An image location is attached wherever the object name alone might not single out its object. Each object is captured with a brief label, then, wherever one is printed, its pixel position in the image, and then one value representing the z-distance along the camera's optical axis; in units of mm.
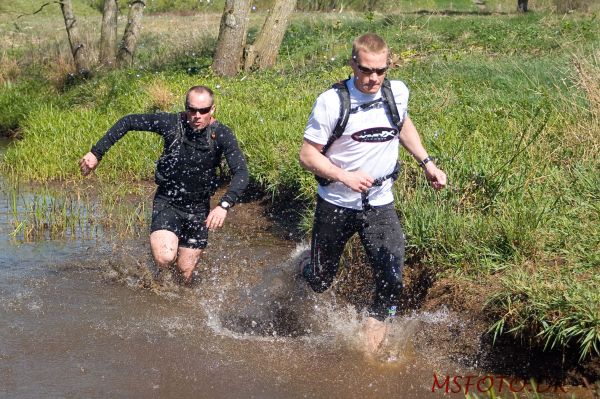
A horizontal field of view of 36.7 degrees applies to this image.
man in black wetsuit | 6953
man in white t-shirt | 5484
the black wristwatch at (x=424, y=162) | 5943
